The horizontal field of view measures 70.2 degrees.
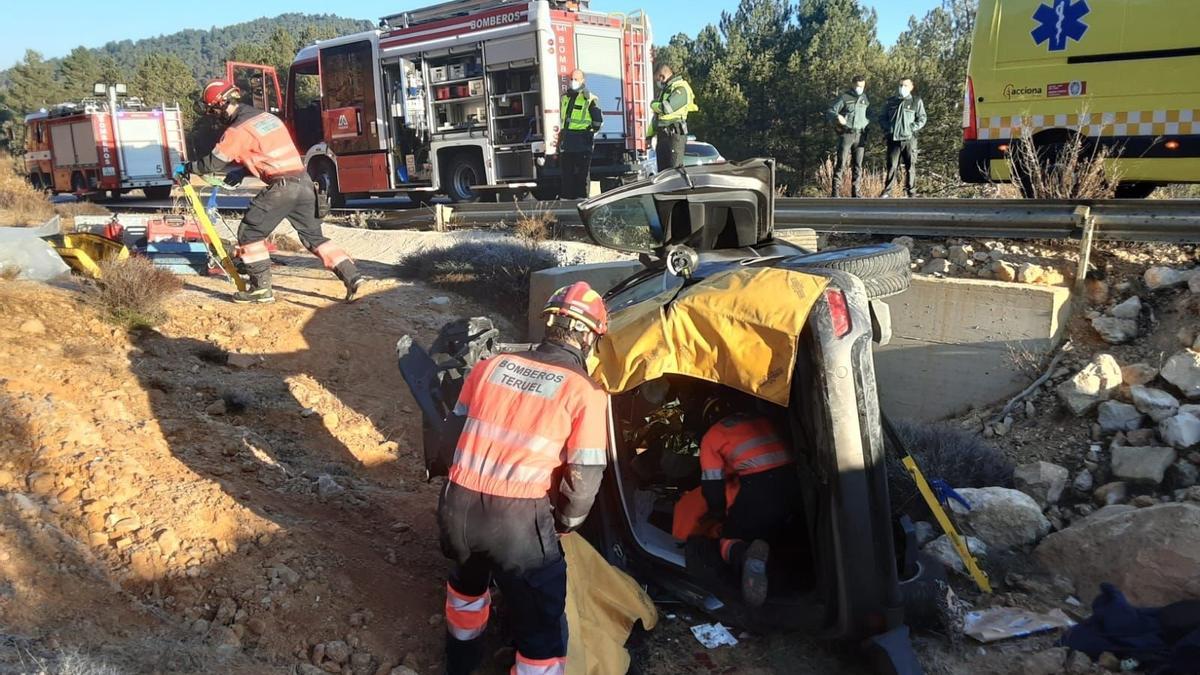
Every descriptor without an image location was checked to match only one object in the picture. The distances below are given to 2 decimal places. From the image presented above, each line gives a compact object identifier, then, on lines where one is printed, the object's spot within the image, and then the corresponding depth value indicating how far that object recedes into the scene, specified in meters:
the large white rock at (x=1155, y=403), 4.48
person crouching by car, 3.06
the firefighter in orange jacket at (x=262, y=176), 6.23
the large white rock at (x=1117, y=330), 5.24
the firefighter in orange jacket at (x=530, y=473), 2.80
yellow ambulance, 6.58
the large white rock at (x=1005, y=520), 3.97
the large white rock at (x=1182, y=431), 4.21
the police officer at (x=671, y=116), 10.25
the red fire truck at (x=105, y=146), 22.16
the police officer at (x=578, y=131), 10.92
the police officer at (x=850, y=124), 9.95
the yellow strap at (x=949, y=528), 3.23
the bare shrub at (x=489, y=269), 7.60
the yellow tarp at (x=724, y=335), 2.71
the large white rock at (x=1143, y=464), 4.17
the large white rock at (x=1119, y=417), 4.59
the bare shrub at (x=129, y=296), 5.73
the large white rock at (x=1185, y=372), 4.52
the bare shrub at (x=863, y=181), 9.54
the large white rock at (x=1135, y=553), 3.19
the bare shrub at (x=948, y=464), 4.14
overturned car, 2.72
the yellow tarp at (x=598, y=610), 3.10
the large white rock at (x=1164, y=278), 5.28
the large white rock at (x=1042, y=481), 4.36
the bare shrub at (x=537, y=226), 8.92
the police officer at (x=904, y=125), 9.62
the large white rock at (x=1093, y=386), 4.83
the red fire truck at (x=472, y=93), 12.86
